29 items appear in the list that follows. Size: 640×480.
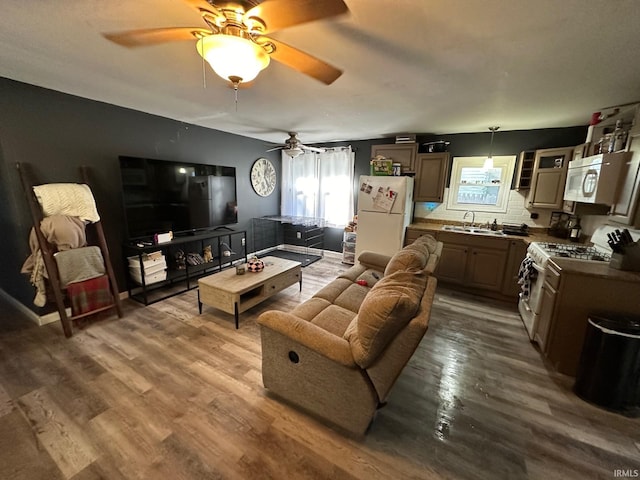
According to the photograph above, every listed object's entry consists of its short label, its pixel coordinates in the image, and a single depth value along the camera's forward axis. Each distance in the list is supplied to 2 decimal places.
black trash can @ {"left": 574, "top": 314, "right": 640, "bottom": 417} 1.66
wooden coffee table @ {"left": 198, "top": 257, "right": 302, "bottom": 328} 2.54
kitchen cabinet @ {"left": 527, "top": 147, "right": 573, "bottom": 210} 3.04
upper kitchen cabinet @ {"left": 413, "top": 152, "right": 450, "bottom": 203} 3.79
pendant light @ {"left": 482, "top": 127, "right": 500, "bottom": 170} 3.34
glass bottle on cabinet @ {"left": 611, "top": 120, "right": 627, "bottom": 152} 2.14
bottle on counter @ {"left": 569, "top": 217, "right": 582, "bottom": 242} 3.07
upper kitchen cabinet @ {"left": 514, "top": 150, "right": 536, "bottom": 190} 3.37
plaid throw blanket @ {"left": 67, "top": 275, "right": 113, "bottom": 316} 2.46
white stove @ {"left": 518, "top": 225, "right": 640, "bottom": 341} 2.34
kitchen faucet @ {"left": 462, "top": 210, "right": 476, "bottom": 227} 3.92
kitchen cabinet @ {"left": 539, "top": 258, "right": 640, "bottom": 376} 1.85
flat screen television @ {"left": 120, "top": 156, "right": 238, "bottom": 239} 2.90
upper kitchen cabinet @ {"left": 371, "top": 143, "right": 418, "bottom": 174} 3.94
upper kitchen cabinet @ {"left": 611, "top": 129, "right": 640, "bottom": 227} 1.94
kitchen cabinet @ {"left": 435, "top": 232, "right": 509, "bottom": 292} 3.32
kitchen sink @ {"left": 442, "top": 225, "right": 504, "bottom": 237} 3.45
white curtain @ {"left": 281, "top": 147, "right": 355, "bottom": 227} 4.85
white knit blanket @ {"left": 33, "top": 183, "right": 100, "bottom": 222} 2.28
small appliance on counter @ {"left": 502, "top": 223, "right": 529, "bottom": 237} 3.43
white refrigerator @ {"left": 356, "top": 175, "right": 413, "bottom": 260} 3.72
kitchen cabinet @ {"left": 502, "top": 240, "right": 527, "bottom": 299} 3.18
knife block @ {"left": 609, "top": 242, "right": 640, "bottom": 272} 1.92
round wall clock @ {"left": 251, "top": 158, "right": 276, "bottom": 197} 4.86
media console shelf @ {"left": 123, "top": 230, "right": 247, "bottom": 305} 2.99
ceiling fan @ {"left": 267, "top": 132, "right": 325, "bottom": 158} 3.91
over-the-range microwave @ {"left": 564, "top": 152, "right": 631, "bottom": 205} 2.10
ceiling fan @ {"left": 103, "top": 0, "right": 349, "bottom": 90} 1.01
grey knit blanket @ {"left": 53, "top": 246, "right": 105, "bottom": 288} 2.37
